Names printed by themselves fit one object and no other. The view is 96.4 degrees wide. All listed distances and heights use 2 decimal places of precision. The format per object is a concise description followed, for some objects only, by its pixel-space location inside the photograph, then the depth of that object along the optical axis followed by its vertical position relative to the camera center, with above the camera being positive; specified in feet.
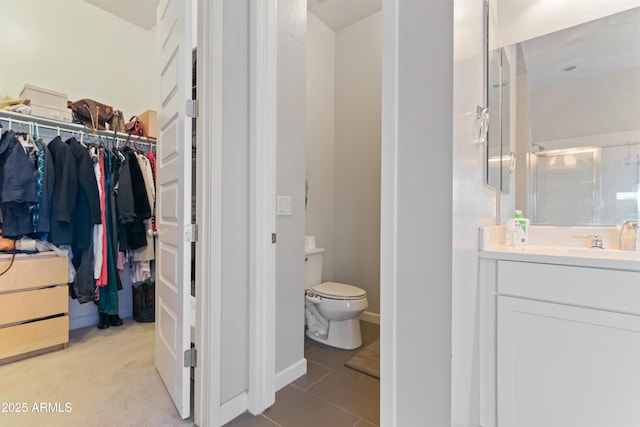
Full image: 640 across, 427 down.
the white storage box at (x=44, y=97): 7.02 +2.93
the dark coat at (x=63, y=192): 6.84 +0.50
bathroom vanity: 3.22 -1.51
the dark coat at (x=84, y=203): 7.30 +0.26
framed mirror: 4.71 +1.97
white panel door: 4.43 +0.16
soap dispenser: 4.89 -0.28
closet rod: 6.90 +2.31
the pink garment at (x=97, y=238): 7.43 -0.66
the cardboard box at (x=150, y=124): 9.06 +2.84
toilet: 6.82 -2.39
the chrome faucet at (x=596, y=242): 4.66 -0.42
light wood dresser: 6.16 -2.09
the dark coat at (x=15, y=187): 6.29 +0.58
